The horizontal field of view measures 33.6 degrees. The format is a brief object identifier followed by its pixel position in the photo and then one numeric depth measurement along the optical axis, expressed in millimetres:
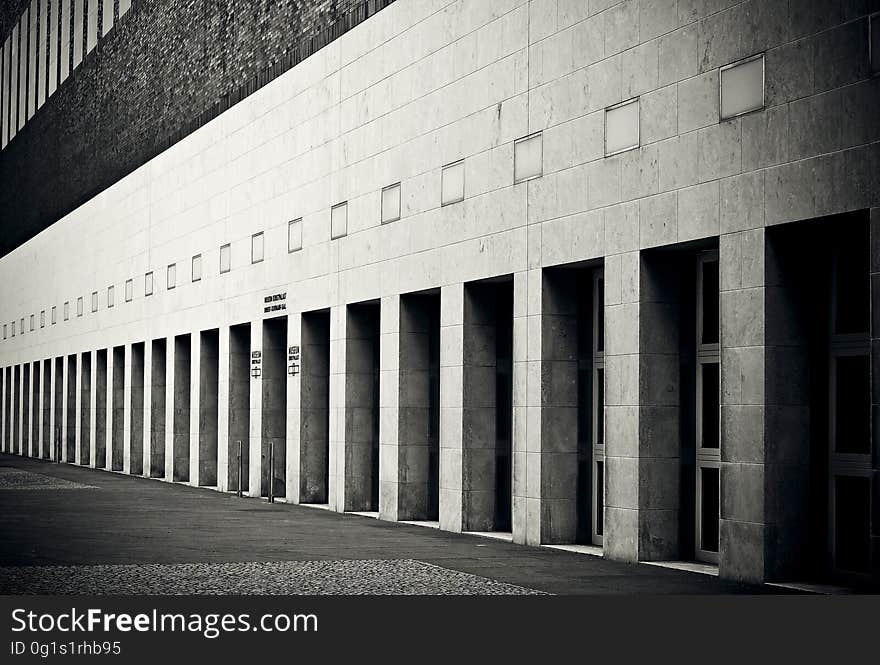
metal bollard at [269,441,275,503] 28844
